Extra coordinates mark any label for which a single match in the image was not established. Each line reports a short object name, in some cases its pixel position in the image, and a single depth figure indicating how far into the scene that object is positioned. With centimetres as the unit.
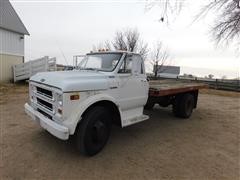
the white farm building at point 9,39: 1370
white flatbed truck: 328
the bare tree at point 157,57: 2463
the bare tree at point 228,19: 770
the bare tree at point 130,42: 2298
